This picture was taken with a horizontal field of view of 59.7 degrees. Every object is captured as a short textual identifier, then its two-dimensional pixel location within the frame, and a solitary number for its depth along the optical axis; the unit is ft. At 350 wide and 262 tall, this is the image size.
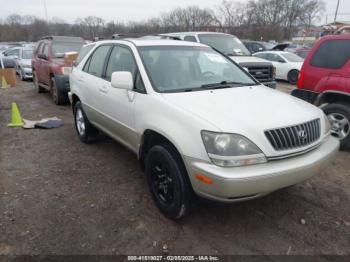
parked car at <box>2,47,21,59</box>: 59.82
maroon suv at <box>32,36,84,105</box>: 26.94
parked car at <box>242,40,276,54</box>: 67.77
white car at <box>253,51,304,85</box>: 42.78
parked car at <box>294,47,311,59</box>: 55.31
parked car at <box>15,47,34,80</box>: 45.06
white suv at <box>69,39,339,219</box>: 8.36
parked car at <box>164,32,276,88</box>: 26.76
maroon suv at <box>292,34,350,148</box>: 16.14
